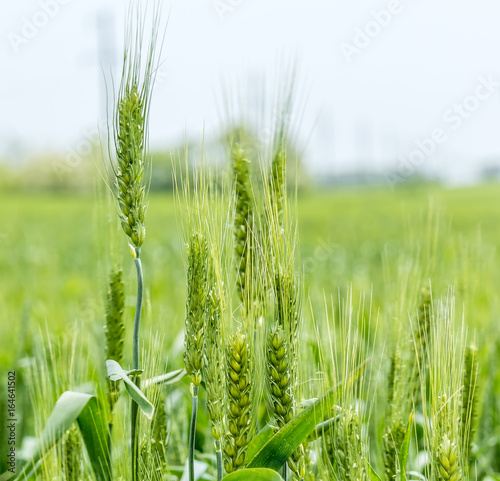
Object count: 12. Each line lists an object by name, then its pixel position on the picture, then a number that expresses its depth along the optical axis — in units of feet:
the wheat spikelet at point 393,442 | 4.71
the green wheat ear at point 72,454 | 4.77
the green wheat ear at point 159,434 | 4.65
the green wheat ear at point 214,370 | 4.46
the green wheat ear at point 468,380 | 4.82
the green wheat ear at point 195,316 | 4.46
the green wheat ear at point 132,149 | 4.52
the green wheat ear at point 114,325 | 4.80
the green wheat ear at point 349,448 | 4.45
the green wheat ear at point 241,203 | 4.75
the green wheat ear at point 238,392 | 4.44
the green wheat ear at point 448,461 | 4.42
